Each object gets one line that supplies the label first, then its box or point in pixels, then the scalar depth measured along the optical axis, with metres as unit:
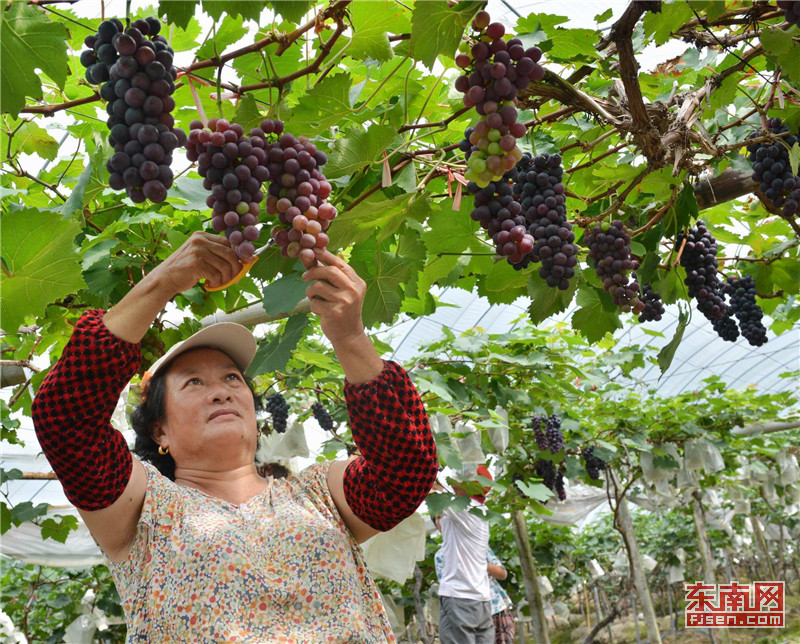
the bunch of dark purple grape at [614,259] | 1.93
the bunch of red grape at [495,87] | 1.21
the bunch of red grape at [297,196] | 1.15
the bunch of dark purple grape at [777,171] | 1.96
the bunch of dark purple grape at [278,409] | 5.59
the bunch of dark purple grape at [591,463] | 7.98
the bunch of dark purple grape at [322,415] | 5.56
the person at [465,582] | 6.57
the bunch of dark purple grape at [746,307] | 2.92
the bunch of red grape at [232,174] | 1.10
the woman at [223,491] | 1.48
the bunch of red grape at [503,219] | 1.54
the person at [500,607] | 7.54
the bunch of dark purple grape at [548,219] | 1.70
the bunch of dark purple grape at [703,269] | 2.29
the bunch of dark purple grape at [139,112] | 0.98
